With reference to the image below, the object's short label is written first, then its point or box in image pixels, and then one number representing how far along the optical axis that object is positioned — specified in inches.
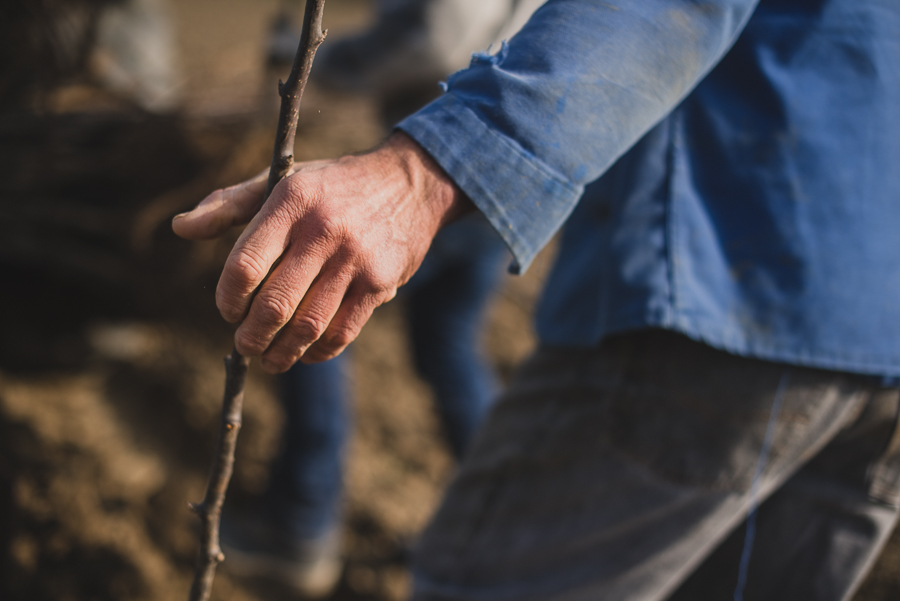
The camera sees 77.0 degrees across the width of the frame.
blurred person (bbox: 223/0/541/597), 45.7
